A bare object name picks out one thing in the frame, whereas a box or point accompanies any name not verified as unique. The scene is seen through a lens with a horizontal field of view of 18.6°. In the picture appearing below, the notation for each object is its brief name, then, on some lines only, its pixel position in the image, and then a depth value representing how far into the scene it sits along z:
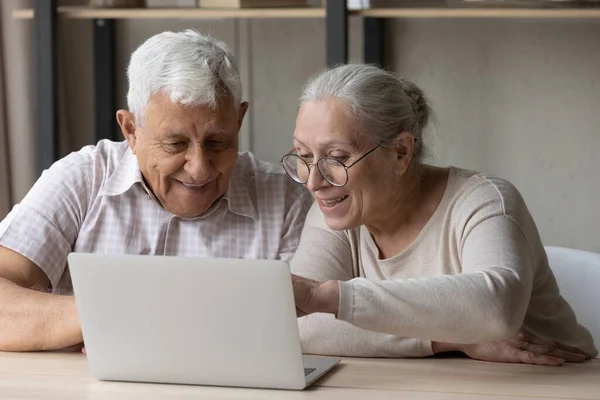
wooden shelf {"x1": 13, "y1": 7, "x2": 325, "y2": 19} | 3.88
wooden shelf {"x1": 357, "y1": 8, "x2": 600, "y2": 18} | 3.77
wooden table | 2.68
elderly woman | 2.76
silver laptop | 2.64
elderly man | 3.17
